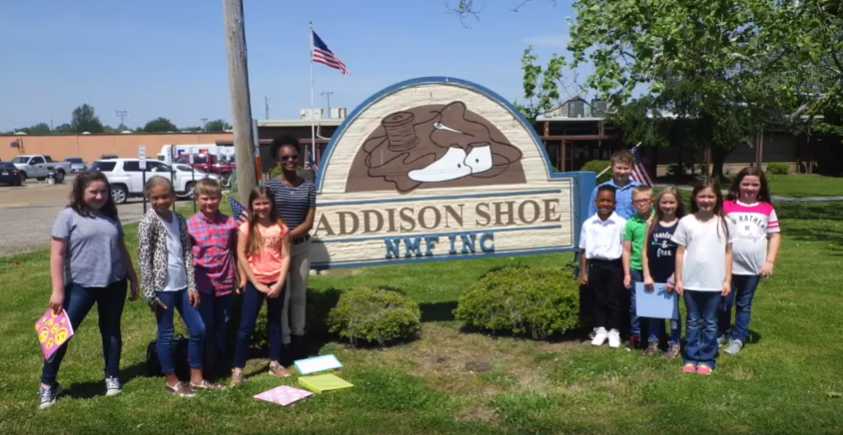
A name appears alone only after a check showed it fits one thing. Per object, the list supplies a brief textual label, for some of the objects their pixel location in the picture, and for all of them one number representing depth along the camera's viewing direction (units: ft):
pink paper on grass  16.34
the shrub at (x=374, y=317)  20.47
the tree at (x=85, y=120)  476.95
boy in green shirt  19.04
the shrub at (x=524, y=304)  20.85
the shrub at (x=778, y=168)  129.49
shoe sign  21.62
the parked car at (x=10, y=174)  132.16
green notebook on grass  17.11
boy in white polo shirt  19.74
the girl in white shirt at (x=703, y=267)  17.72
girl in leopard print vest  16.16
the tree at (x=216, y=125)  448.24
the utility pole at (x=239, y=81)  22.25
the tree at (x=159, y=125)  432.25
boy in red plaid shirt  17.15
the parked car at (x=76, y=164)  172.20
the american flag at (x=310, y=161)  74.09
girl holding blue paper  18.66
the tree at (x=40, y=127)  485.11
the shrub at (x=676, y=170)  119.34
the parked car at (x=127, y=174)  89.61
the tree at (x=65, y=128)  492.54
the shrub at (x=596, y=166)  78.72
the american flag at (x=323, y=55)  57.26
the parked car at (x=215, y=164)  115.76
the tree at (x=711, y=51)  30.94
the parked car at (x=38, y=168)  143.64
